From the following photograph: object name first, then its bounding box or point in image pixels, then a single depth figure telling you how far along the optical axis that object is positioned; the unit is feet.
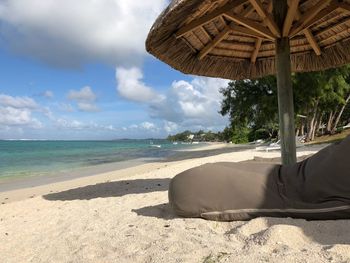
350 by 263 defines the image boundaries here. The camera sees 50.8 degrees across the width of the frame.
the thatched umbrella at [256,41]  15.72
